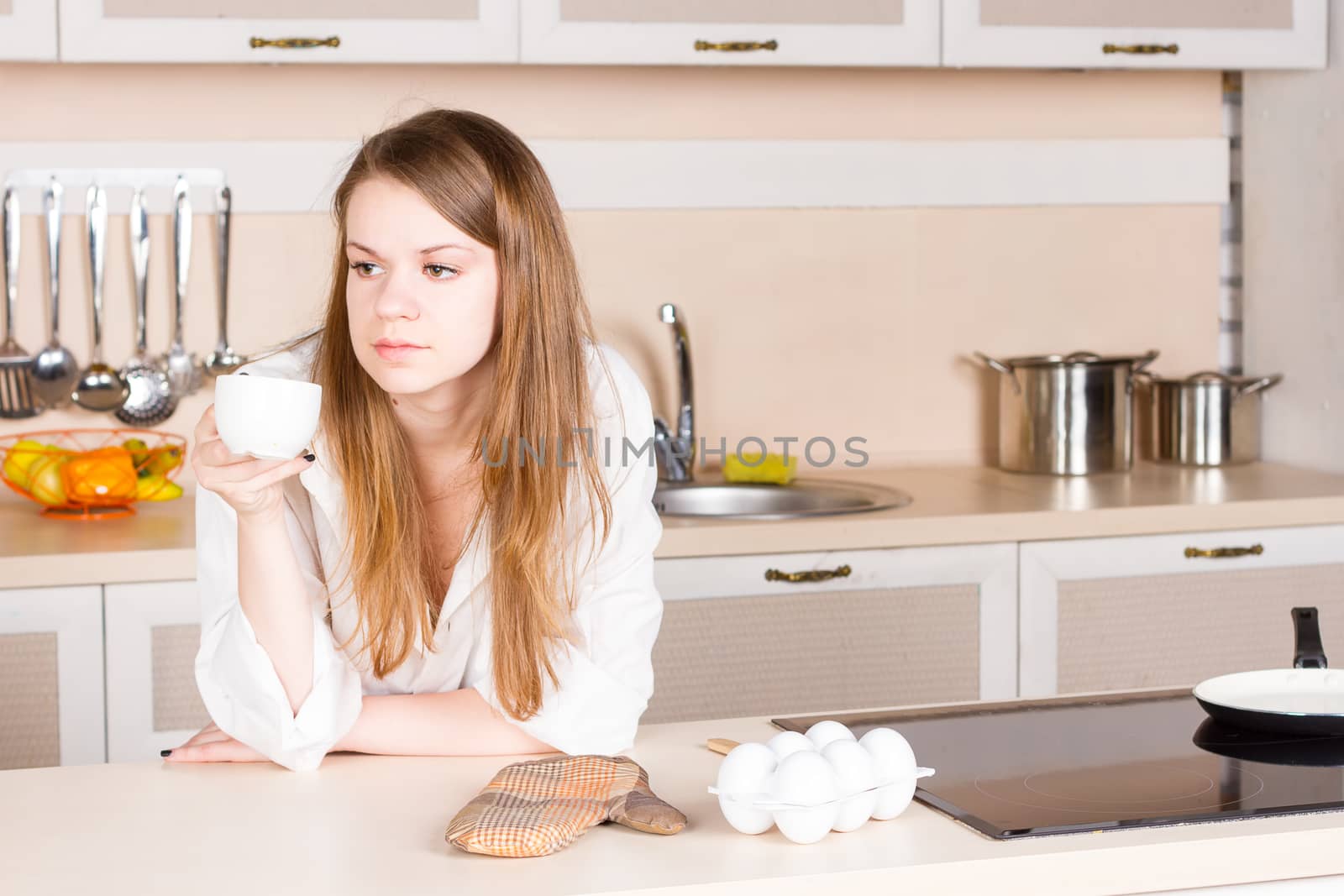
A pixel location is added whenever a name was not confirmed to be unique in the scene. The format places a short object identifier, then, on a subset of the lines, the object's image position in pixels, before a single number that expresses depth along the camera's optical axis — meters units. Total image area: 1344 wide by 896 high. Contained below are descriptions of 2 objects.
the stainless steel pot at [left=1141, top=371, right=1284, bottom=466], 2.90
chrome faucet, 2.75
